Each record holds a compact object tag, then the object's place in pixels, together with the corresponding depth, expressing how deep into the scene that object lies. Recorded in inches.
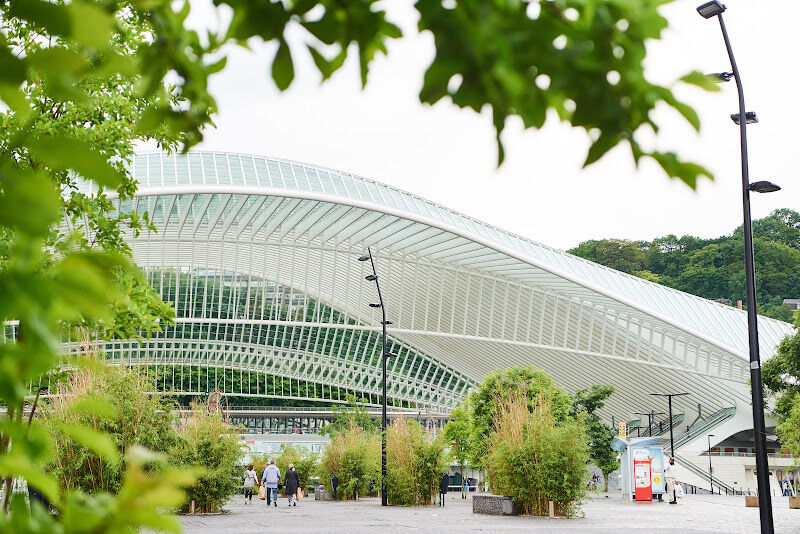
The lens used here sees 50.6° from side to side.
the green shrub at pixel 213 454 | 908.6
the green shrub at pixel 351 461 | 1290.6
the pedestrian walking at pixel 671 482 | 1360.7
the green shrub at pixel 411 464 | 1097.4
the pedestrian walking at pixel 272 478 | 1189.7
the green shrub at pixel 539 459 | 856.3
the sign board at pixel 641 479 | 1334.9
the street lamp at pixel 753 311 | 531.8
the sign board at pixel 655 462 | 1315.2
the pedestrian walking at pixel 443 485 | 1146.2
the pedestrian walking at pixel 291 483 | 1179.3
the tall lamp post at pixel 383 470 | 1130.0
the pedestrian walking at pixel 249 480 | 1343.5
